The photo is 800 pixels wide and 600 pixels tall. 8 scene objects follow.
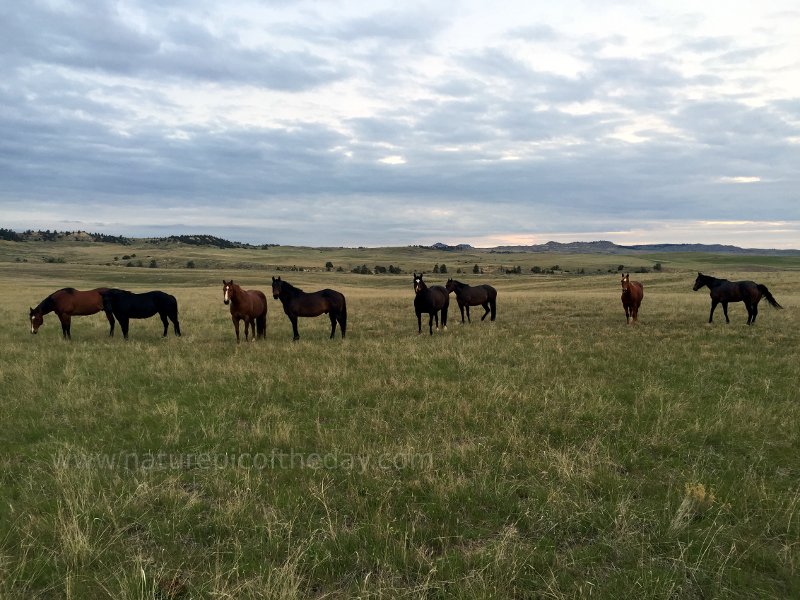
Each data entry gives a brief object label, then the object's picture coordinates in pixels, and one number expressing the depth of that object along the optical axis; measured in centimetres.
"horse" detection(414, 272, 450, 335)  1608
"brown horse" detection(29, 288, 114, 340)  1503
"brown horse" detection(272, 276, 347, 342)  1480
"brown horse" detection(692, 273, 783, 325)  1727
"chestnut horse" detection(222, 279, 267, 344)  1398
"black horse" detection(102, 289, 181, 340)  1499
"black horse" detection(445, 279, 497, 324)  1859
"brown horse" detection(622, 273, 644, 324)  1795
